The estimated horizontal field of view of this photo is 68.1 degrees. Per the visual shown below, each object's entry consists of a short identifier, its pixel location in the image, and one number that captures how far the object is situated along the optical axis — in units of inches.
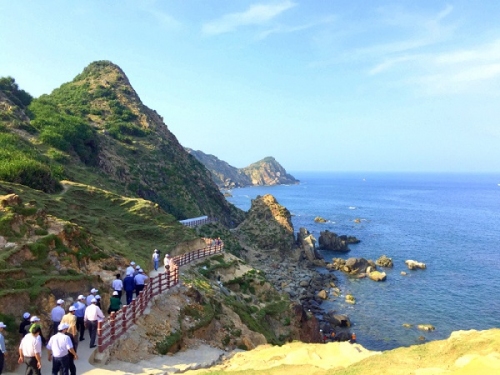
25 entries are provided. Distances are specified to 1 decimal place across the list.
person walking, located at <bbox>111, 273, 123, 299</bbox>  697.0
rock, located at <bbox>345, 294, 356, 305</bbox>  1926.4
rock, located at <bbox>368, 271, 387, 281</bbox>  2273.6
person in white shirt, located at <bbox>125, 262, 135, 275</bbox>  766.8
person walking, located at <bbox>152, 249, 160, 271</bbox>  1067.9
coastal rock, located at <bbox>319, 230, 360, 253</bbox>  3016.7
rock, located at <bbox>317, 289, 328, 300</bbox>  1987.0
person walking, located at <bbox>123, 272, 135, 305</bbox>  742.5
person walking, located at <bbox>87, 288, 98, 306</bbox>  602.8
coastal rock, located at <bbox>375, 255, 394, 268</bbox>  2554.1
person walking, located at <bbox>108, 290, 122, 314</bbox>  640.4
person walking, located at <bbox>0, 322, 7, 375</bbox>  428.5
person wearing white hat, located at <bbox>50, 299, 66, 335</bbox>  535.2
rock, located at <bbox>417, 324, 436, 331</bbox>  1604.3
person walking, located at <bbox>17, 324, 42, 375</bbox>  426.0
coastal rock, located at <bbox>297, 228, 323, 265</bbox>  2701.8
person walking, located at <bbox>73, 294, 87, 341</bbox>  571.7
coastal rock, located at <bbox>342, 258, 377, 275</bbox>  2437.1
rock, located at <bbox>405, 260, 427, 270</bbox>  2486.5
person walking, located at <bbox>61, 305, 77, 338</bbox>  491.2
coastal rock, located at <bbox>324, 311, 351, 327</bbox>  1657.2
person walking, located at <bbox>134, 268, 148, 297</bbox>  772.0
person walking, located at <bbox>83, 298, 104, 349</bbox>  550.0
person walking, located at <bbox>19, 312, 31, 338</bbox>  503.7
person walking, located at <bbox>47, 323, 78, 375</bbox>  430.0
